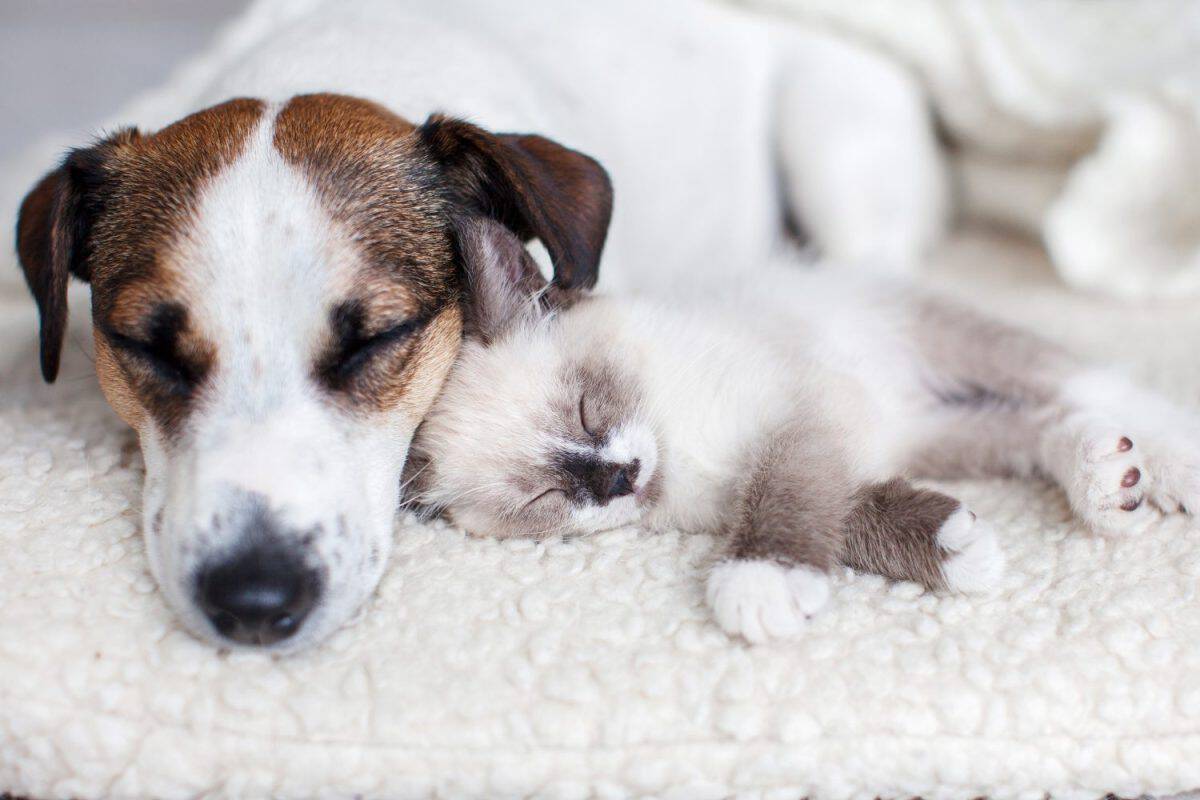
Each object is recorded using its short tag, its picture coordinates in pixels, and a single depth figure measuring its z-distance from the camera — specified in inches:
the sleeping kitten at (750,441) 22.5
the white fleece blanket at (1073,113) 31.0
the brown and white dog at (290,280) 21.5
